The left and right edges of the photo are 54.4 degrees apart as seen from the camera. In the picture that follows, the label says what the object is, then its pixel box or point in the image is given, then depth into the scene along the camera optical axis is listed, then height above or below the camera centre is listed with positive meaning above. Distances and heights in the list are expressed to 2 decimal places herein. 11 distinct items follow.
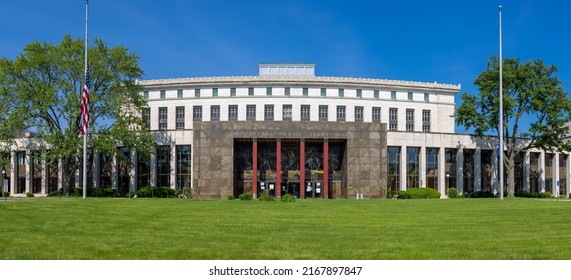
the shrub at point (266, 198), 48.00 -3.36
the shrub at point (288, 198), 46.57 -3.30
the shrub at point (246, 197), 54.25 -3.72
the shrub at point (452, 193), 72.88 -4.39
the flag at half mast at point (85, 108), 45.44 +4.13
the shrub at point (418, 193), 68.00 -4.21
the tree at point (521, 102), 68.44 +7.21
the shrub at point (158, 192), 69.12 -4.17
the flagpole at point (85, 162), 48.26 -0.31
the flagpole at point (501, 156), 54.48 +0.33
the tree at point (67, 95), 60.97 +7.06
